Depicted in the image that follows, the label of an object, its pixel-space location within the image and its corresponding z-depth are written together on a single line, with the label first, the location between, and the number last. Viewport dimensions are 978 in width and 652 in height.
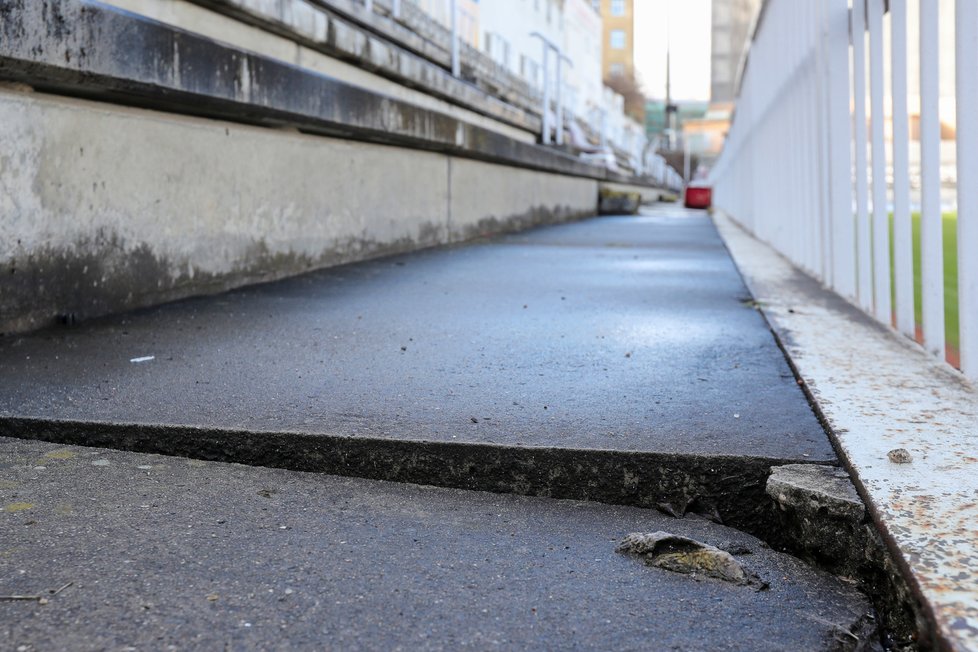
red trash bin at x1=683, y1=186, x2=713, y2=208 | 31.14
